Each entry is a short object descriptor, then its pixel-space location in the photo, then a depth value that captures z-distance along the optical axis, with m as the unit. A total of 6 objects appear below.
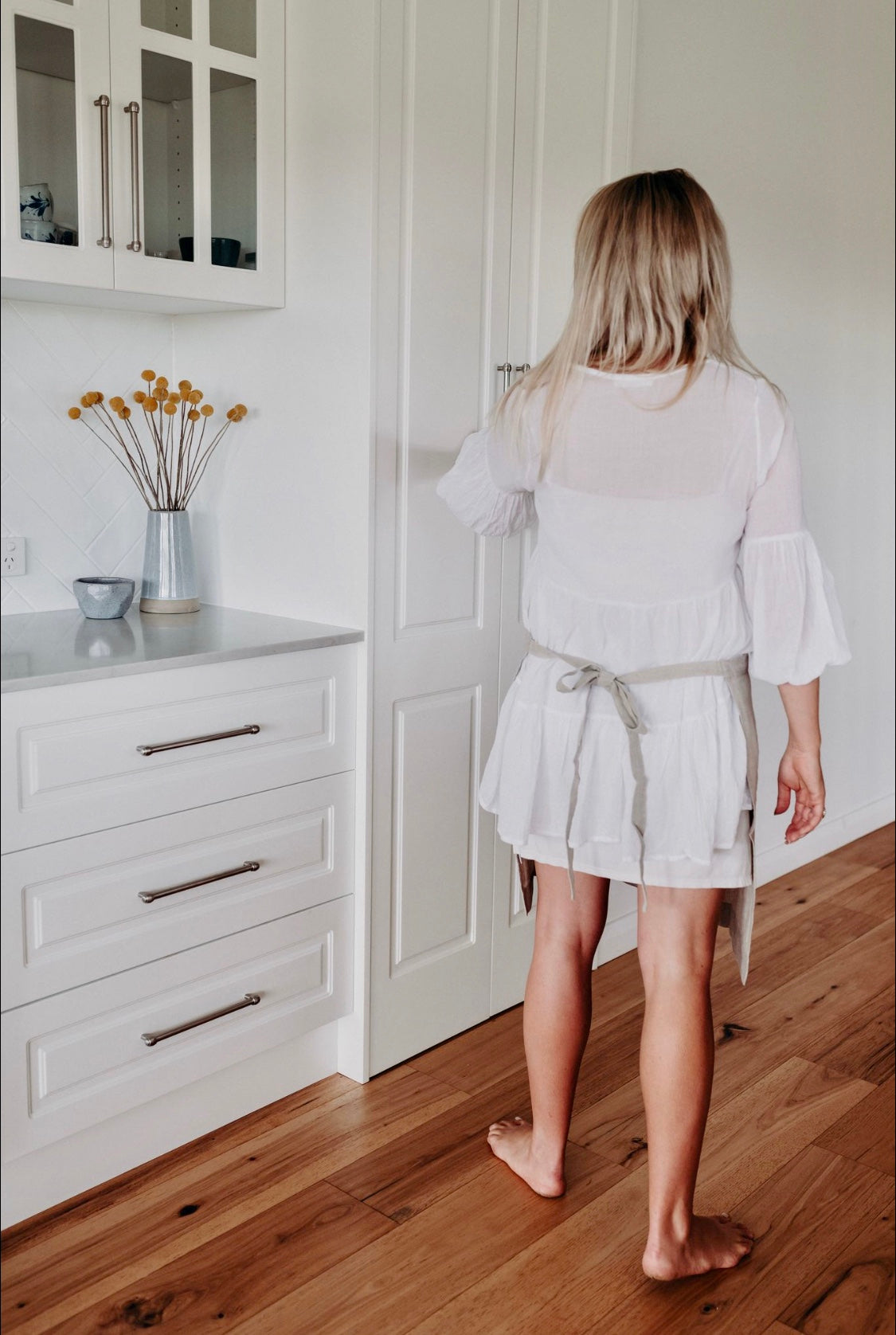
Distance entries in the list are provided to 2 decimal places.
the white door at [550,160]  2.32
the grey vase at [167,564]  2.31
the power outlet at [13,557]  2.25
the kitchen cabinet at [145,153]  1.88
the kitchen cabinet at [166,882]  1.79
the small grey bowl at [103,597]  2.21
